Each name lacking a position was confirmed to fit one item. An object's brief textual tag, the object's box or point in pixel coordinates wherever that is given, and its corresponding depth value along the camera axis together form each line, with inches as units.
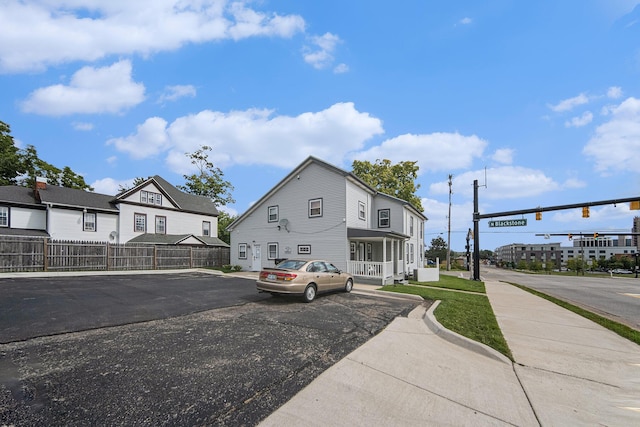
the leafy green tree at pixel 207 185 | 1707.7
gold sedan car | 380.2
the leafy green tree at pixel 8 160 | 1249.4
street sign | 834.2
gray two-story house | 695.1
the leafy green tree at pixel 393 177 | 1385.3
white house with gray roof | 882.8
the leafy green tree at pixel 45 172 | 1332.8
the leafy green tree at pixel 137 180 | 1726.1
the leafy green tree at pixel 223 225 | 1673.2
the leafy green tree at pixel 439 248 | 3193.9
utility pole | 1681.5
